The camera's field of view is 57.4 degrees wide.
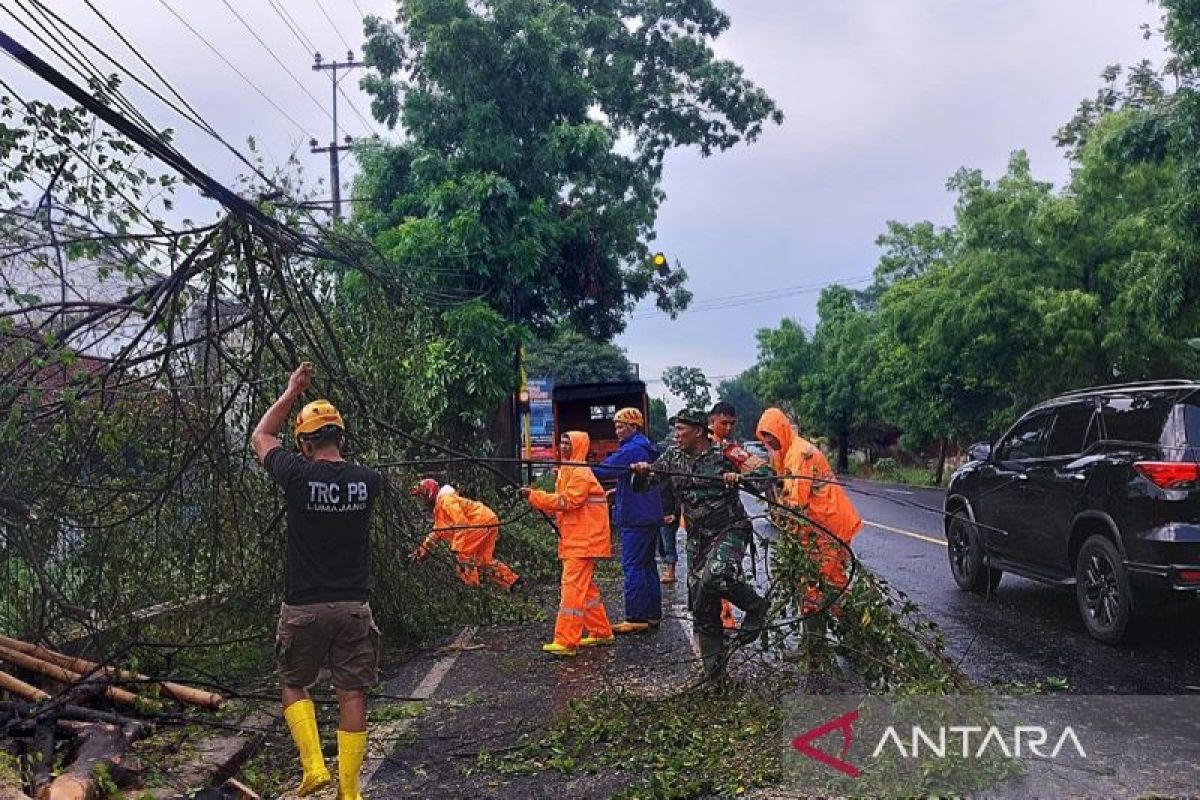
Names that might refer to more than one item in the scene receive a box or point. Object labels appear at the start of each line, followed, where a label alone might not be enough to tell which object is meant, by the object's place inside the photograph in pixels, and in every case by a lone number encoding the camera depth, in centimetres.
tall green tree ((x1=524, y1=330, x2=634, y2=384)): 4472
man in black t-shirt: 492
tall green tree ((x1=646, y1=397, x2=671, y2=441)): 7669
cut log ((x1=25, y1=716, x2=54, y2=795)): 469
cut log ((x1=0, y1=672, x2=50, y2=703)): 552
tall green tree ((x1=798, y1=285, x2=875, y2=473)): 4534
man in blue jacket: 865
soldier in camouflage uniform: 638
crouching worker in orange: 901
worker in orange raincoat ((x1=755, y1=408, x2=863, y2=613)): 605
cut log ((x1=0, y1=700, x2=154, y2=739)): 524
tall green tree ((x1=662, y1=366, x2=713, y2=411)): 8194
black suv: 683
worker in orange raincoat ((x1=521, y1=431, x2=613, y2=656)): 802
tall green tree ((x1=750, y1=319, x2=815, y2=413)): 6062
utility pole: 2586
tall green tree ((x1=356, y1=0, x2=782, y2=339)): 1536
